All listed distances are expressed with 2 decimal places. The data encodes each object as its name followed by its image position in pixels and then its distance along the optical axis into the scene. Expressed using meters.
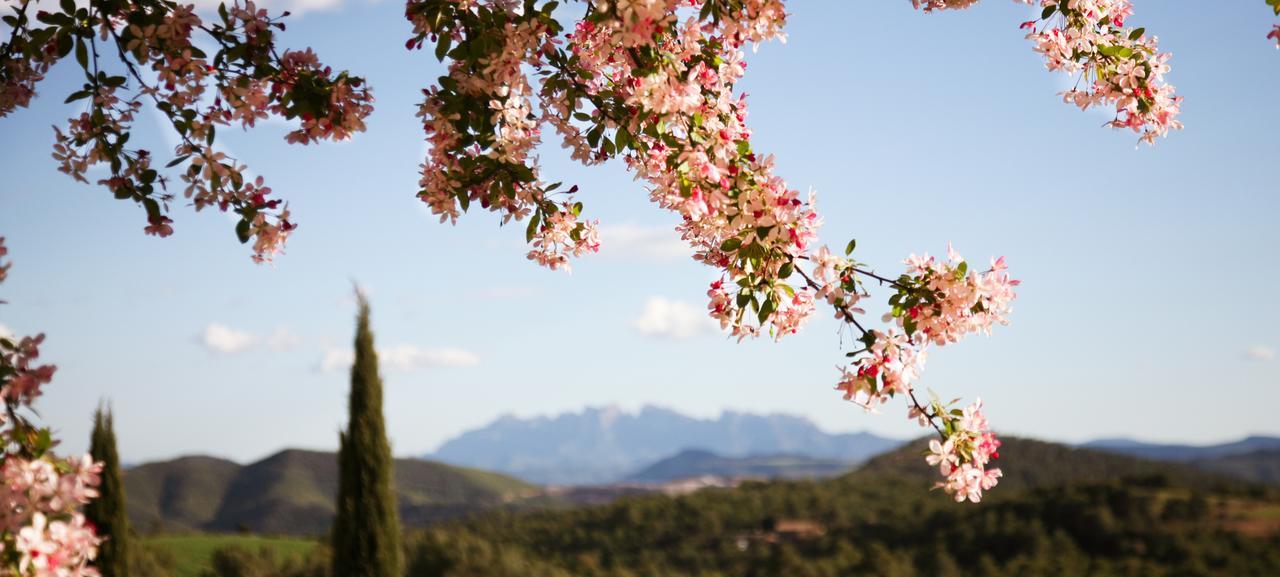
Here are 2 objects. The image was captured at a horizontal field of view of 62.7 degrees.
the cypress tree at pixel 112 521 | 12.61
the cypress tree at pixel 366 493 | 11.95
